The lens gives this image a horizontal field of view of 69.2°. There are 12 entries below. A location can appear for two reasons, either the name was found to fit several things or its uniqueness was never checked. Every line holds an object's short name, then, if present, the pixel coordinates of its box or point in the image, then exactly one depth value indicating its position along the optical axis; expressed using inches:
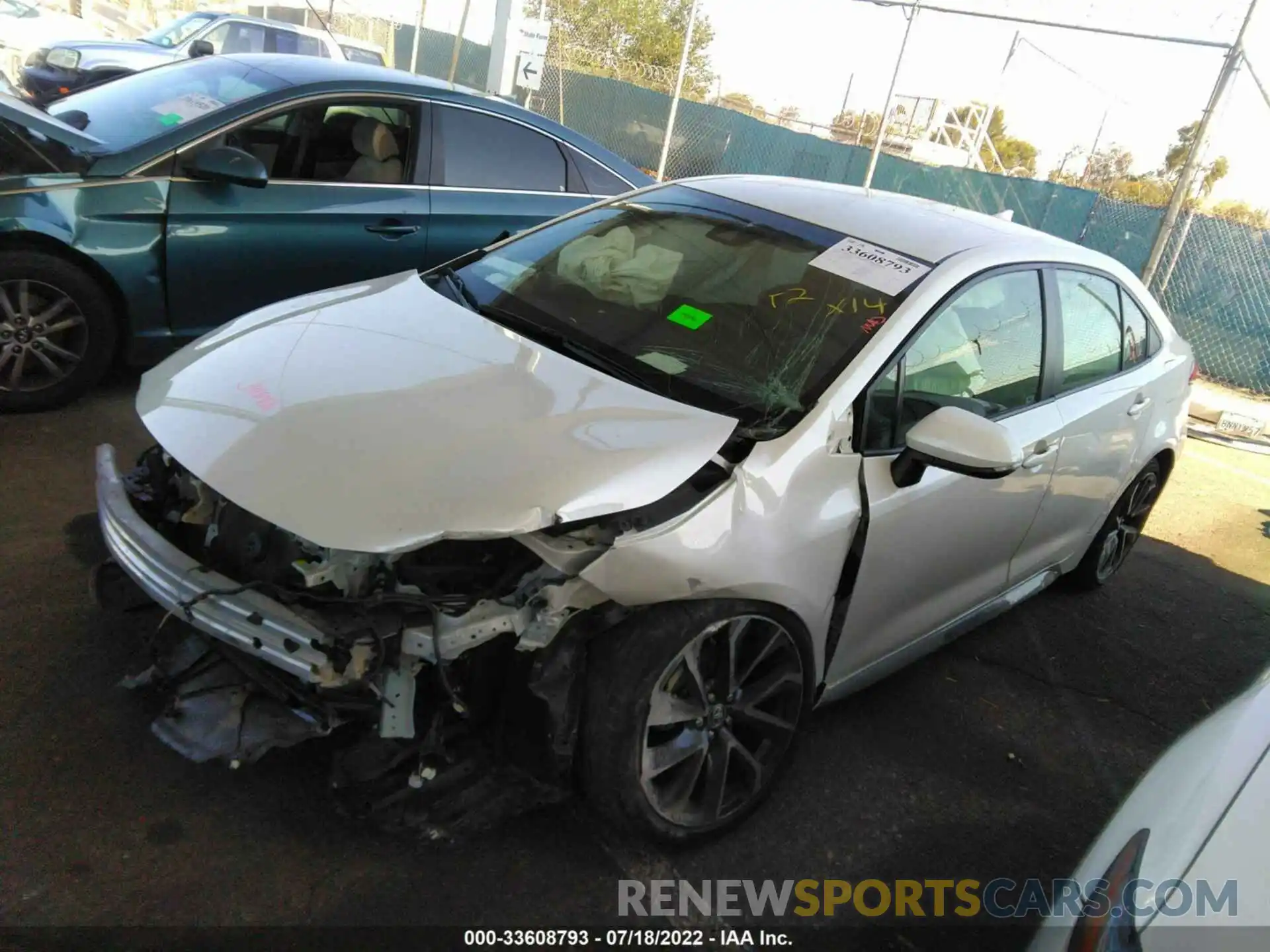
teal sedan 158.6
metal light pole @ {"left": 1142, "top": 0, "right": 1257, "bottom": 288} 320.8
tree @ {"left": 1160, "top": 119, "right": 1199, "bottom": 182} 961.5
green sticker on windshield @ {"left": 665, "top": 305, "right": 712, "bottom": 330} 114.2
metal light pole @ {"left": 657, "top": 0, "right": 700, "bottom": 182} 451.8
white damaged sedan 83.4
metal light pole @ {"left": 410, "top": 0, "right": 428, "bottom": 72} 577.9
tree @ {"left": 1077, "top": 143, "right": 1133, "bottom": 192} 749.3
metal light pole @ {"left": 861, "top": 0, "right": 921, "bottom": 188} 423.5
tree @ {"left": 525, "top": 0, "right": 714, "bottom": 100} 904.3
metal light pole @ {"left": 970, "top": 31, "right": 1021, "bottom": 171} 725.6
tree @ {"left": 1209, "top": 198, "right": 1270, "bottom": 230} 602.2
